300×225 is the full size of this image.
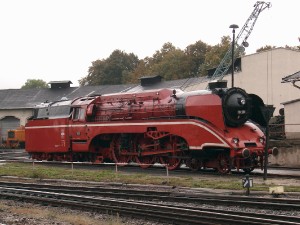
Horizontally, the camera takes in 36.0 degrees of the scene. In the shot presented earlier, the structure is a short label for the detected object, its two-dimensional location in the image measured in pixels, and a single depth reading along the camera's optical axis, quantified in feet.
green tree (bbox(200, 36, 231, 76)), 243.48
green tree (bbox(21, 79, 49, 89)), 489.75
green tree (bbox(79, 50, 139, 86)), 310.04
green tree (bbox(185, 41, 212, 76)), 278.77
